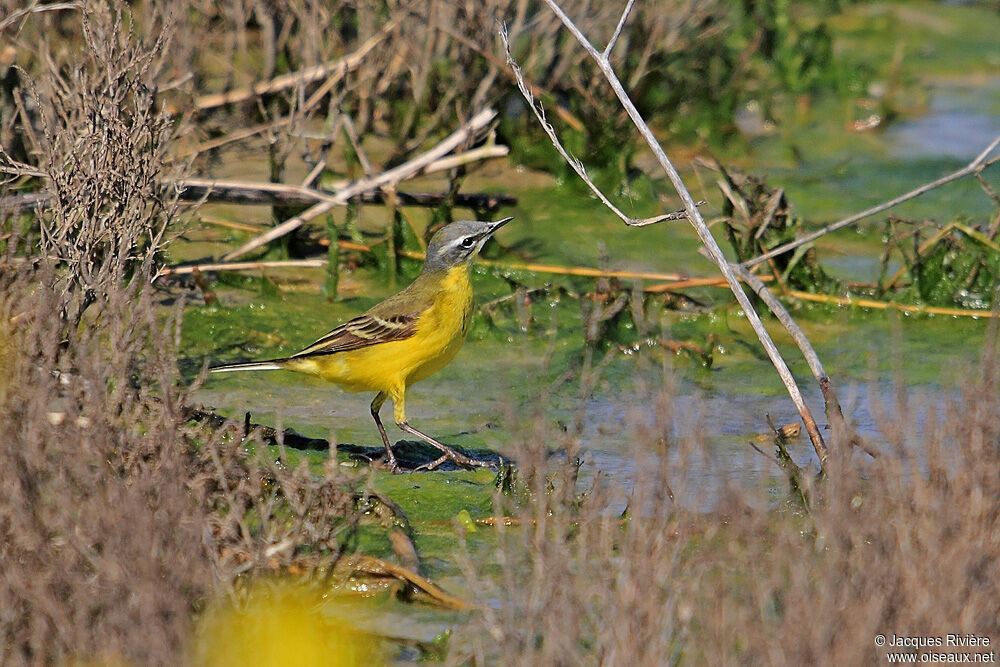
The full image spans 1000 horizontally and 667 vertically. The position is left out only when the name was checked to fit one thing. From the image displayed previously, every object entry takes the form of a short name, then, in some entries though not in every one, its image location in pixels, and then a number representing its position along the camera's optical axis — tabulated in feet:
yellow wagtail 42.63
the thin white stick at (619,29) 36.49
